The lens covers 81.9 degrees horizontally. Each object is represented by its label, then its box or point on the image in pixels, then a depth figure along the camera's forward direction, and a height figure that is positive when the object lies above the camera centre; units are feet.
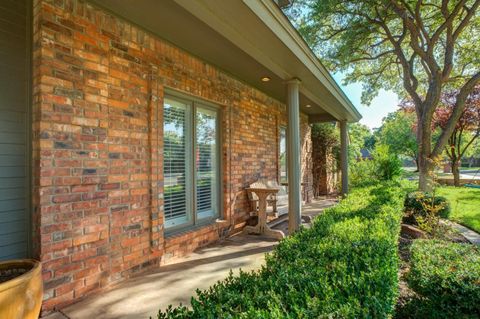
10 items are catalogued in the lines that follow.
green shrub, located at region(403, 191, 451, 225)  17.83 -3.19
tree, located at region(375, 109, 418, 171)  68.69 +6.69
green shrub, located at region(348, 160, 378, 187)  29.28 -1.05
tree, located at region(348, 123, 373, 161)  40.16 +4.08
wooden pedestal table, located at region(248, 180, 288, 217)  17.46 -2.47
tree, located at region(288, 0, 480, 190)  22.22 +11.81
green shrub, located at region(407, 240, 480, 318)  6.63 -3.14
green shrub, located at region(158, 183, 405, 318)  4.00 -2.08
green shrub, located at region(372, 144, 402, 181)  26.22 -0.33
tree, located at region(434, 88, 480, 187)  37.10 +5.62
